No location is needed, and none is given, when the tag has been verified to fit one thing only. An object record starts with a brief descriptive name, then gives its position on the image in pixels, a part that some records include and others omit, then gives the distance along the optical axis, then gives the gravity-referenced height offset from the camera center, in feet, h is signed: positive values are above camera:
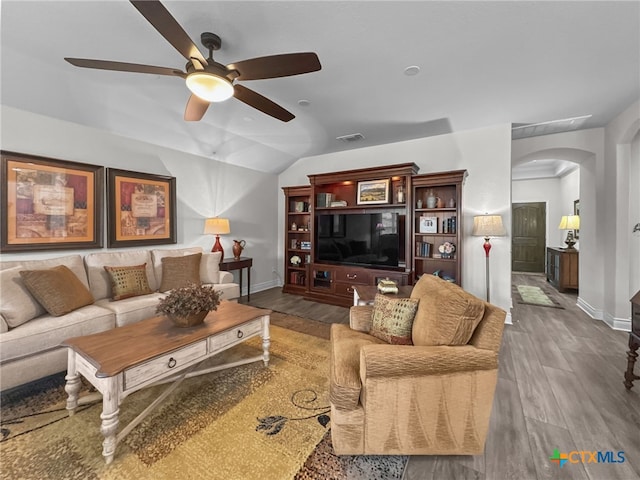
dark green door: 22.59 +0.05
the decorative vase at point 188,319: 6.26 -2.06
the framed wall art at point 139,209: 10.69 +1.30
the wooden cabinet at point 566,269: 16.25 -2.06
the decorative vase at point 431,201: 12.54 +1.82
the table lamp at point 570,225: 16.85 +0.84
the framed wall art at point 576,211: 17.95 +1.95
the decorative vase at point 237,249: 14.46 -0.67
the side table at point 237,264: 13.28 -1.47
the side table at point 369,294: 8.44 -1.99
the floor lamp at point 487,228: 10.84 +0.42
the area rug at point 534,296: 14.21 -3.61
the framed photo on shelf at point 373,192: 13.56 +2.50
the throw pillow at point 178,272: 10.54 -1.49
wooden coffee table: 4.54 -2.49
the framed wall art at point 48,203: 8.34 +1.22
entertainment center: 12.47 +0.45
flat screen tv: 13.21 -0.09
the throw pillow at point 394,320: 5.82 -1.96
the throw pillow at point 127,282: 9.17 -1.66
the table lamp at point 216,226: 13.08 +0.58
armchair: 4.17 -2.59
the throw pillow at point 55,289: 7.15 -1.52
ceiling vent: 12.94 +5.25
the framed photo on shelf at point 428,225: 12.68 +0.63
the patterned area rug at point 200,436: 4.36 -3.98
